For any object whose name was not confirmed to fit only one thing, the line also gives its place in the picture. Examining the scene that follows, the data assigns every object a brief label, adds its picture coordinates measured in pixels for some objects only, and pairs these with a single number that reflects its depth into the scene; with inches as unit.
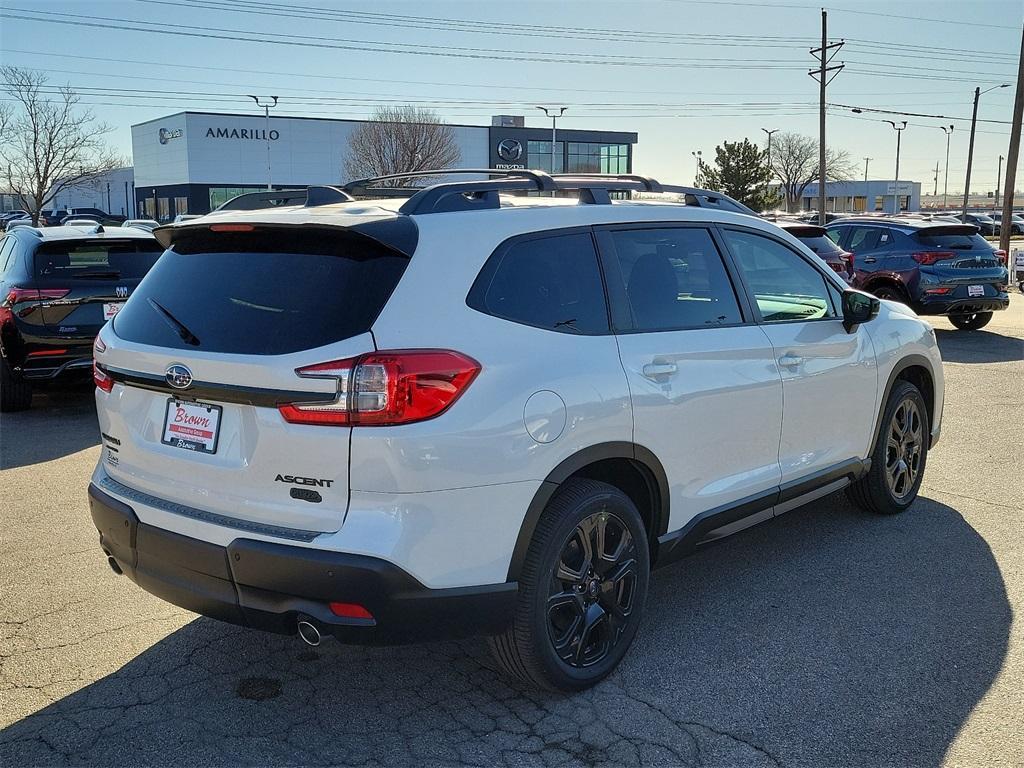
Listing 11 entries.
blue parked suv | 553.0
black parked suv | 338.7
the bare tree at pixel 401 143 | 2546.8
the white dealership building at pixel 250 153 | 2871.6
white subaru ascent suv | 118.7
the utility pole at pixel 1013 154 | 1069.1
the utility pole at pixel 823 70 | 1546.5
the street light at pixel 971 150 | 2221.9
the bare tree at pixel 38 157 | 1305.0
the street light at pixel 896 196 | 4081.7
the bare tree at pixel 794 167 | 4306.1
